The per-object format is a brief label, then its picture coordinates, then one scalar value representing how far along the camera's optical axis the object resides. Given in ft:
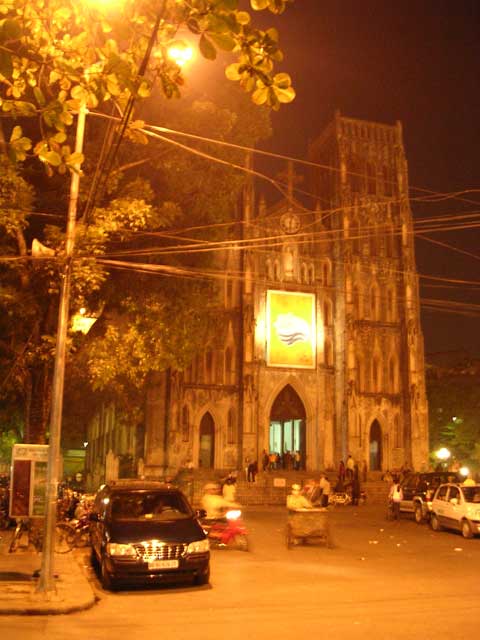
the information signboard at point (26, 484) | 36.14
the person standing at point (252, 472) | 108.27
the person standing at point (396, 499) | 74.28
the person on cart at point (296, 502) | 51.70
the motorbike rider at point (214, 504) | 50.67
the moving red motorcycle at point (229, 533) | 50.49
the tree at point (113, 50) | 15.10
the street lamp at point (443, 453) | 127.25
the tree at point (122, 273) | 45.03
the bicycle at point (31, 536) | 46.42
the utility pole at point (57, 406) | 32.37
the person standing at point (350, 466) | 103.97
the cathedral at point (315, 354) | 118.11
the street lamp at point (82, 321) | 47.85
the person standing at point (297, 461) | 122.11
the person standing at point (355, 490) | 98.88
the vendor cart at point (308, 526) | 51.62
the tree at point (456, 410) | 154.30
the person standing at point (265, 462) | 115.61
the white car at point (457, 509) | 57.93
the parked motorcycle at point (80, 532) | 50.29
